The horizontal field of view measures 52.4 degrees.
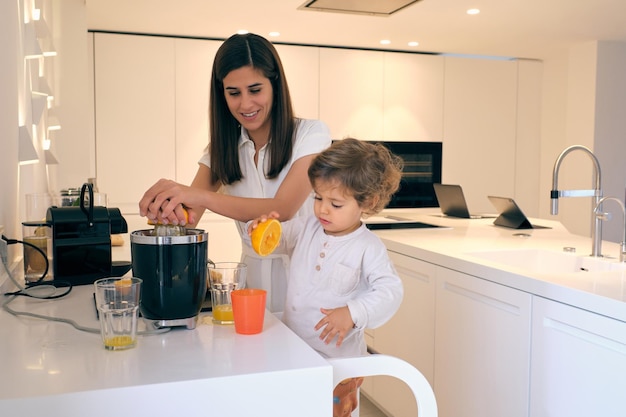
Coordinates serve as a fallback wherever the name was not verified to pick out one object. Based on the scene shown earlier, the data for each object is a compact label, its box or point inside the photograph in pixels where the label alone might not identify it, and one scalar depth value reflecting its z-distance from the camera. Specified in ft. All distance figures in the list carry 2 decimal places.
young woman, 5.09
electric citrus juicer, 3.52
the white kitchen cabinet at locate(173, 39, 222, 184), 14.61
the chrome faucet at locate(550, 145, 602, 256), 7.30
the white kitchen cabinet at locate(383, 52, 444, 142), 16.34
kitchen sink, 7.63
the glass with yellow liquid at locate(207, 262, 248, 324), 3.80
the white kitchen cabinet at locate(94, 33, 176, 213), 14.07
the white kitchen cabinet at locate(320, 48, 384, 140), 15.74
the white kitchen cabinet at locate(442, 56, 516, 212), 17.03
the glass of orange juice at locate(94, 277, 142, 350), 3.21
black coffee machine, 4.74
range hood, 10.63
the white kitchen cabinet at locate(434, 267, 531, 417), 6.49
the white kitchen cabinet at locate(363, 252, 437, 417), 8.11
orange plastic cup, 3.47
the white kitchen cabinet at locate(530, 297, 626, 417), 5.40
